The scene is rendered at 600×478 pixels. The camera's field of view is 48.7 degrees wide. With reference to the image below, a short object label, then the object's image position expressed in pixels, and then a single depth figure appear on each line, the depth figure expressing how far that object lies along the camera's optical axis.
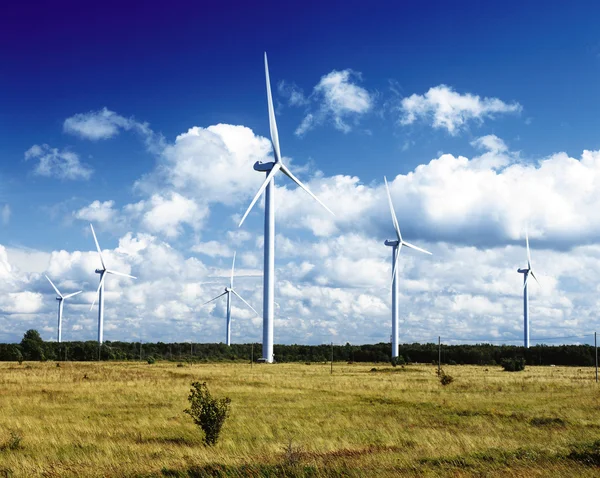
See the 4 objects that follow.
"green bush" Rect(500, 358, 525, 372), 97.88
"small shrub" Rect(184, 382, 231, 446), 26.84
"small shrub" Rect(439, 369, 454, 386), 59.38
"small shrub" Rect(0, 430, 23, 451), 24.99
